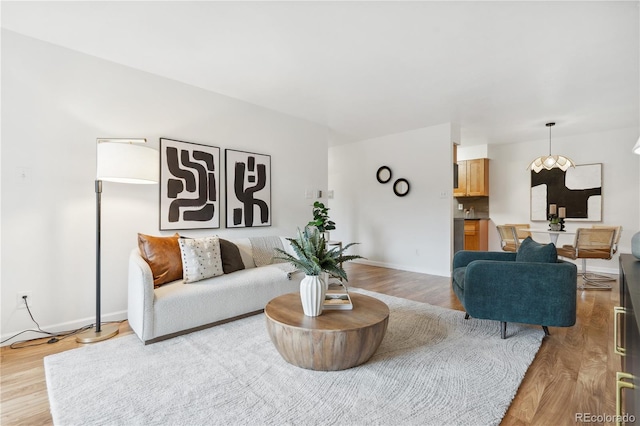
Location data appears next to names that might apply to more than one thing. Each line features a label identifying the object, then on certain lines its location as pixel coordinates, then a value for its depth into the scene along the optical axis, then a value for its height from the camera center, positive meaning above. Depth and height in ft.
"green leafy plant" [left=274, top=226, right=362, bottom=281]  6.86 -1.00
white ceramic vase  6.79 -1.83
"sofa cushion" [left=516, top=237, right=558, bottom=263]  8.18 -1.08
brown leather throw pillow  8.95 -1.35
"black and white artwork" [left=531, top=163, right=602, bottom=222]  17.66 +1.39
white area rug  5.11 -3.40
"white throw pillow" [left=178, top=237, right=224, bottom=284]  9.21 -1.45
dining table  14.59 -0.99
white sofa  7.80 -2.51
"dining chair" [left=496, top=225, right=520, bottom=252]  16.16 -1.27
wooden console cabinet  2.56 -1.36
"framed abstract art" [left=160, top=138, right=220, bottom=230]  10.83 +1.04
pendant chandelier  15.57 +2.73
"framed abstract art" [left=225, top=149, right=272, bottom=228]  12.69 +1.06
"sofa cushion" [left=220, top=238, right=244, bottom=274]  10.32 -1.54
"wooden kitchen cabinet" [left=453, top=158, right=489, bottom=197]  21.08 +2.54
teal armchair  7.61 -2.00
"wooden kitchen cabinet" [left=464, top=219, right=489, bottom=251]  20.80 -1.38
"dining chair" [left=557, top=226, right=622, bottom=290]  14.14 -1.54
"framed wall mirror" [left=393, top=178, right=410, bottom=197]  18.06 +1.63
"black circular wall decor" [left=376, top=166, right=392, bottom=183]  19.02 +2.51
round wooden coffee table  6.15 -2.56
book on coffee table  7.35 -2.19
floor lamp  8.20 +1.21
